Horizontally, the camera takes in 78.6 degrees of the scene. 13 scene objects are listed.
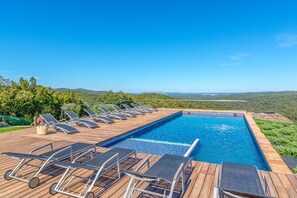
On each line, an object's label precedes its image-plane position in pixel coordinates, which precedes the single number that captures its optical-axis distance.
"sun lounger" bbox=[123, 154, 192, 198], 2.37
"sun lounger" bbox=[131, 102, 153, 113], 12.06
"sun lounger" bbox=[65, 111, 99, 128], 7.36
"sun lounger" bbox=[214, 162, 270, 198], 2.06
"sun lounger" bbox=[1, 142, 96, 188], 2.85
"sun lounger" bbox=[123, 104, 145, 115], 11.14
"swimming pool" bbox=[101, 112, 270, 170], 5.34
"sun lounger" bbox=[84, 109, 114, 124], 8.29
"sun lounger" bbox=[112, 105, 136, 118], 10.18
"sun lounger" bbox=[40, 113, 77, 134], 6.42
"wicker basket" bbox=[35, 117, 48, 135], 6.20
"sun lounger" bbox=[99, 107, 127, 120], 9.27
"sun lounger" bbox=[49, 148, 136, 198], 2.63
